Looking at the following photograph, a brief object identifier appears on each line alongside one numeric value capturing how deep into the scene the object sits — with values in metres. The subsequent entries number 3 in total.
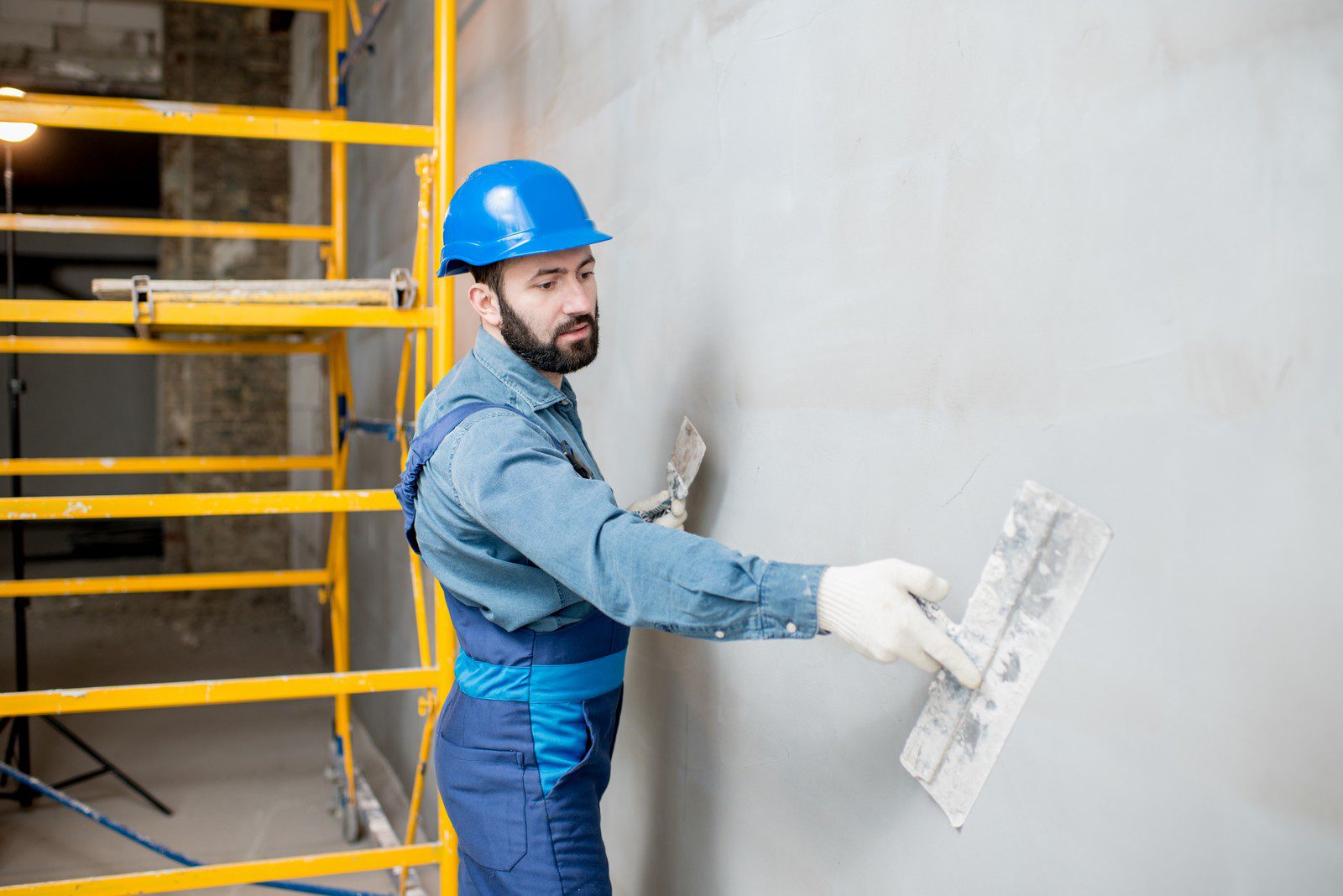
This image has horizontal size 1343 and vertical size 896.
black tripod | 3.76
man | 1.55
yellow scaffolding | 2.10
